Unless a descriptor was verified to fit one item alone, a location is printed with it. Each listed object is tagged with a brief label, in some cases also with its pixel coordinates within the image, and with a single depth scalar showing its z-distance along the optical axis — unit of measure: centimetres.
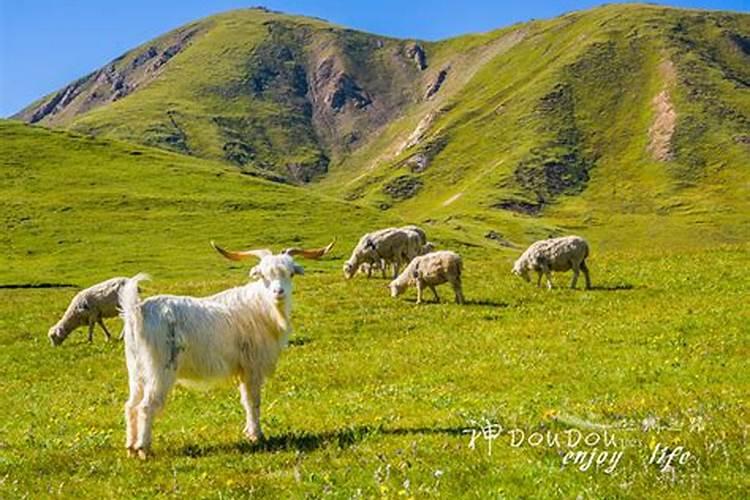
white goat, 1273
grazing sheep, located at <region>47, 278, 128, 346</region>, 3203
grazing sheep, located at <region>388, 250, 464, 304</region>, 3181
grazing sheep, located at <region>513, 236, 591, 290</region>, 3366
